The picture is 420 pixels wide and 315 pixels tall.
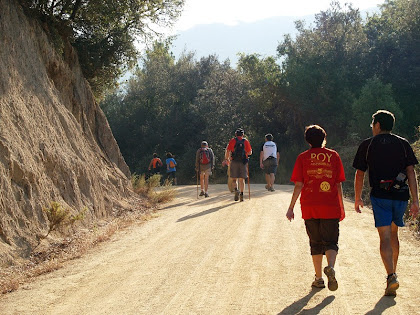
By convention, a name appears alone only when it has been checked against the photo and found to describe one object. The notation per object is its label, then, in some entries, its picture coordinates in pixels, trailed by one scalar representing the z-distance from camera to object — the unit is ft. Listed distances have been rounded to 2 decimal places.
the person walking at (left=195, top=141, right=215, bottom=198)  61.05
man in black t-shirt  21.80
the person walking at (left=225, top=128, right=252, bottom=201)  54.29
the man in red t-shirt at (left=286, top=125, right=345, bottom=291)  22.47
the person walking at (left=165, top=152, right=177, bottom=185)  83.41
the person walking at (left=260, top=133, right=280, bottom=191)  63.93
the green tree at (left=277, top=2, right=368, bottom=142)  111.14
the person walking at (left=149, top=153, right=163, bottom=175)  85.79
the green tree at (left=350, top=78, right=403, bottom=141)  100.73
